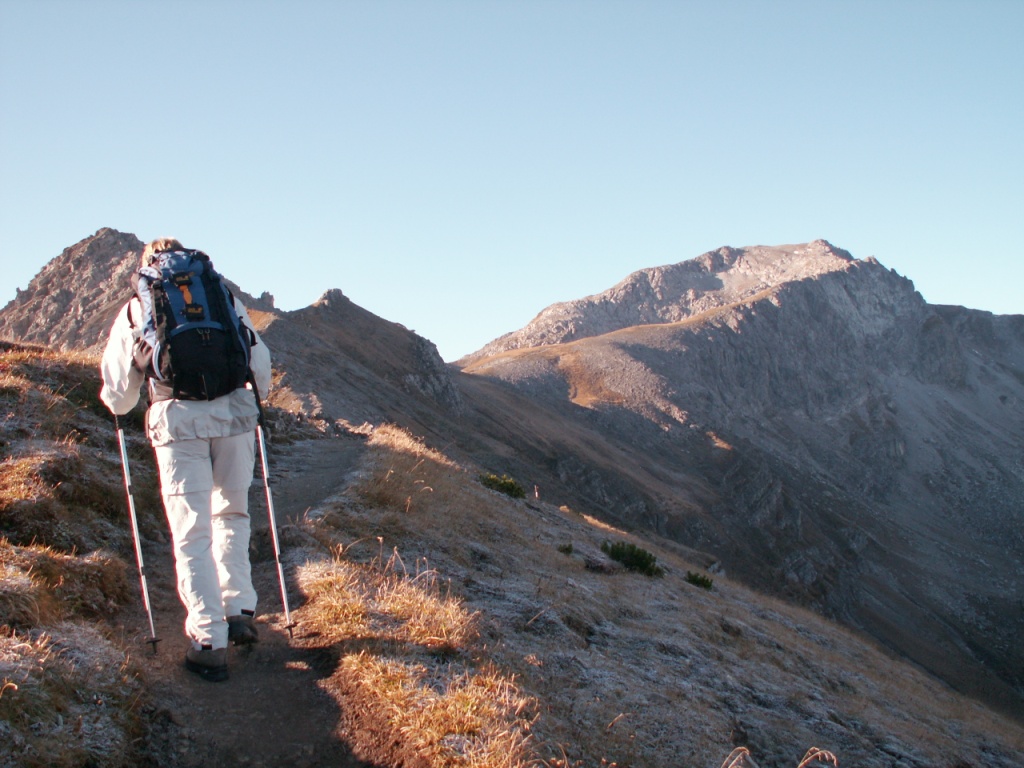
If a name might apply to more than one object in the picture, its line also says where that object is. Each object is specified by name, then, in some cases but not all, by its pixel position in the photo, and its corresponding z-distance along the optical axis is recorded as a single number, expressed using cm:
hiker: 553
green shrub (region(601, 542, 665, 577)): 1392
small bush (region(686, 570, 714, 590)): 1573
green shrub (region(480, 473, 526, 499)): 1728
